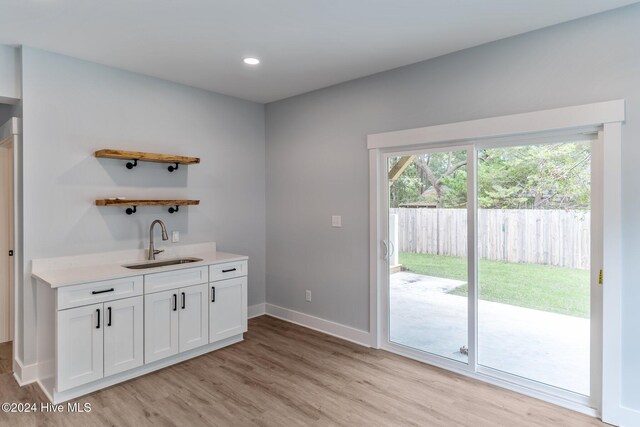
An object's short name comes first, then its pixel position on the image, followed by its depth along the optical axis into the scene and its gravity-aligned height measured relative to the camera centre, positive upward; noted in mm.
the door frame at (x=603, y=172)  2371 +255
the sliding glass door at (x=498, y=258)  2648 -374
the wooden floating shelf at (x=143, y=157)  3215 +511
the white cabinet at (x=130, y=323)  2648 -894
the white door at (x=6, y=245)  3604 -319
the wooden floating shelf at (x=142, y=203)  3238 +92
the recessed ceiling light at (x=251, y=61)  3217 +1326
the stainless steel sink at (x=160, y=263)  3365 -481
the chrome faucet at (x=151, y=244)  3534 -301
